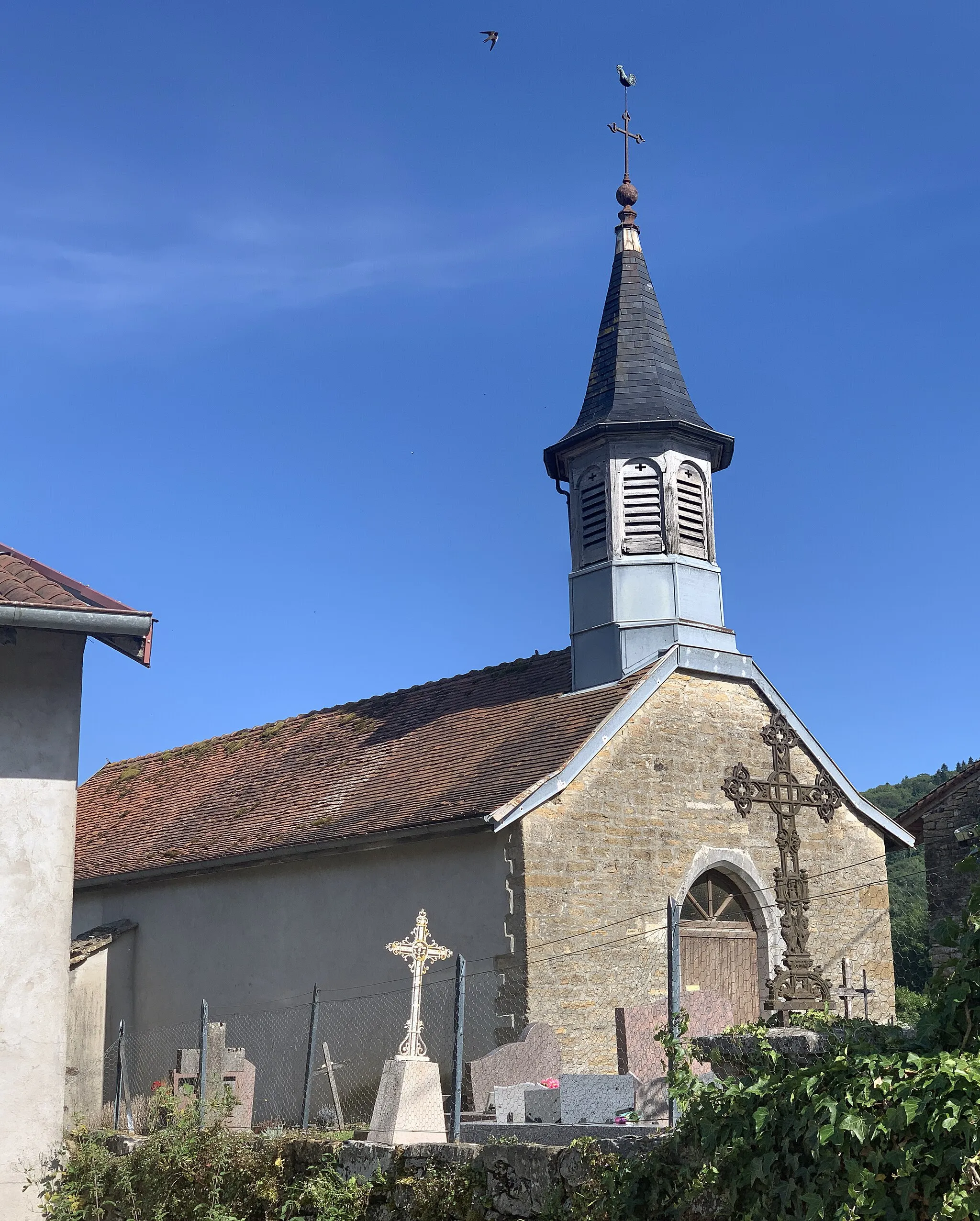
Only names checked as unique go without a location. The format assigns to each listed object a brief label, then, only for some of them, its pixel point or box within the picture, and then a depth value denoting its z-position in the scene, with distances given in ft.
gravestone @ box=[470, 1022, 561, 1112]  34.71
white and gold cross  32.83
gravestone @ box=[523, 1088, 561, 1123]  31.50
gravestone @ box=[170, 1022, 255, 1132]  38.14
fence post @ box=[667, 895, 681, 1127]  27.20
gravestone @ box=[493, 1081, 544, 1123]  32.53
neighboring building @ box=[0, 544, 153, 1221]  32.89
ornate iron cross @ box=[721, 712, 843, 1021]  51.75
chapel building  46.60
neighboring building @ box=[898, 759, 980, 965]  66.13
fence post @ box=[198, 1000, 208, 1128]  36.99
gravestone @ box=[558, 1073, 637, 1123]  31.01
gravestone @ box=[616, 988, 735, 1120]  29.43
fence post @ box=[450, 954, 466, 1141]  29.76
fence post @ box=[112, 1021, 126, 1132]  44.75
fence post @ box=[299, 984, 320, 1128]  35.04
